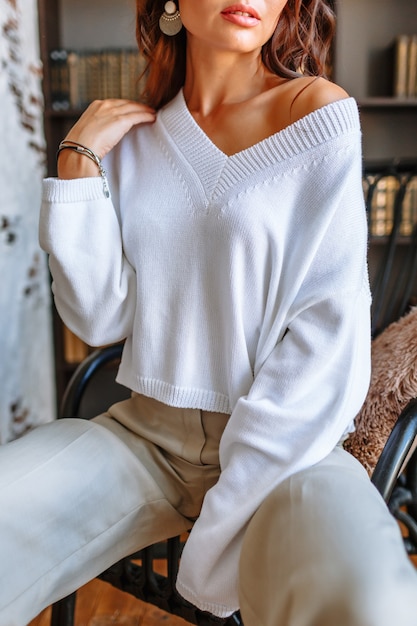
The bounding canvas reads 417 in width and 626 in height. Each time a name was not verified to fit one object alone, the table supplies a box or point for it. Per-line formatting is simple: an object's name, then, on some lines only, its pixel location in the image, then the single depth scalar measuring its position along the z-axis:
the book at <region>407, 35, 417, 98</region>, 2.51
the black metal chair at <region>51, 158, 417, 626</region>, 0.88
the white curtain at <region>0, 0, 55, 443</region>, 2.15
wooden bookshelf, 2.68
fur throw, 1.03
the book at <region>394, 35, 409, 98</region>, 2.52
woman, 0.85
